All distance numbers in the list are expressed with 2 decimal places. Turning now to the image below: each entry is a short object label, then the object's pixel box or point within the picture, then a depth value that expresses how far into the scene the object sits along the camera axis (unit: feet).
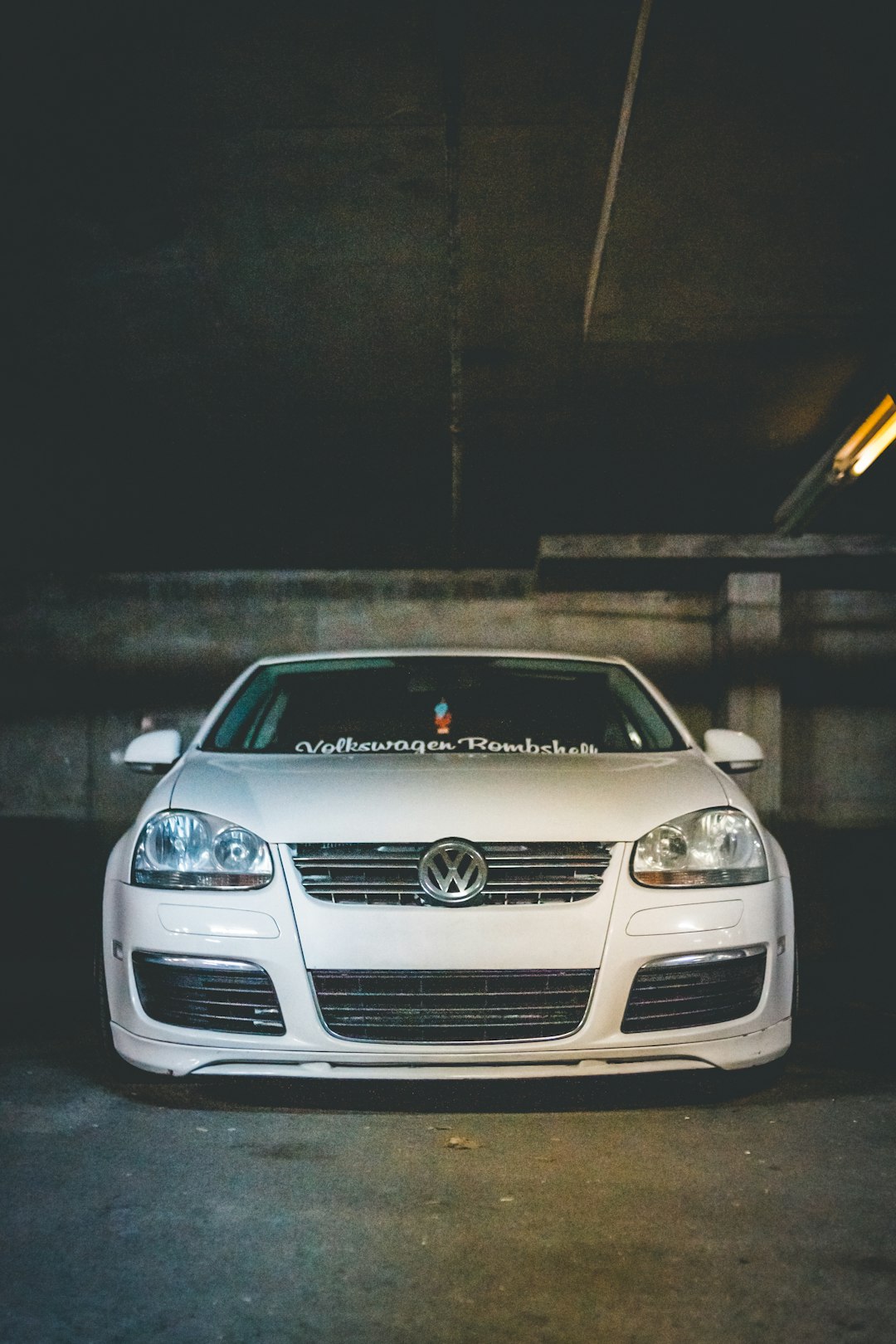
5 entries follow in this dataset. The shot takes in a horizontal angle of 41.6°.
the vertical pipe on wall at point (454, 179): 14.49
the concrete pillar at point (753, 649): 34.04
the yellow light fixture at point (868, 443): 24.02
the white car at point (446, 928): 10.53
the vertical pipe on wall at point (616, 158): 14.38
